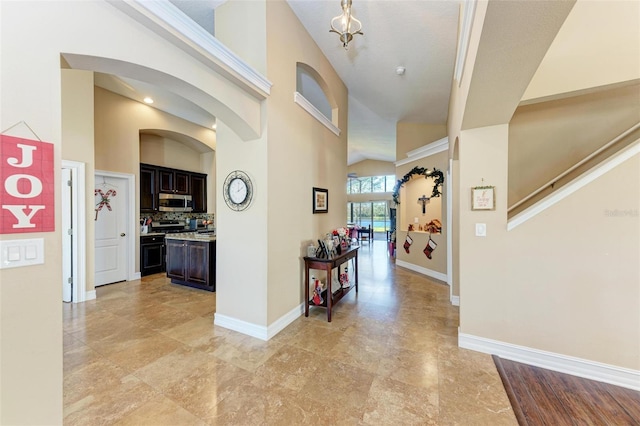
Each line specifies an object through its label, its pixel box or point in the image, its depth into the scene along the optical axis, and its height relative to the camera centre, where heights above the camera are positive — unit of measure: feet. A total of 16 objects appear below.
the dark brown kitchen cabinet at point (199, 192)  22.18 +1.94
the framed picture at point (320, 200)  12.02 +0.62
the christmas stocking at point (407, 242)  19.49 -2.40
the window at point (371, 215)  44.39 -0.47
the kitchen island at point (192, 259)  13.87 -2.73
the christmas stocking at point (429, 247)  17.14 -2.47
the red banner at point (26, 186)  3.59 +0.42
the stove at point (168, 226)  19.31 -1.06
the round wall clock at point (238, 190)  9.12 +0.86
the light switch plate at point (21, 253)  3.59 -0.59
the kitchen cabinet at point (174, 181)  19.34 +2.64
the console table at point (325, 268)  10.13 -2.31
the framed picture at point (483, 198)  8.04 +0.47
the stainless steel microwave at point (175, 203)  19.56 +0.86
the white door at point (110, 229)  15.01 -1.00
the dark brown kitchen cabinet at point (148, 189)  18.06 +1.82
